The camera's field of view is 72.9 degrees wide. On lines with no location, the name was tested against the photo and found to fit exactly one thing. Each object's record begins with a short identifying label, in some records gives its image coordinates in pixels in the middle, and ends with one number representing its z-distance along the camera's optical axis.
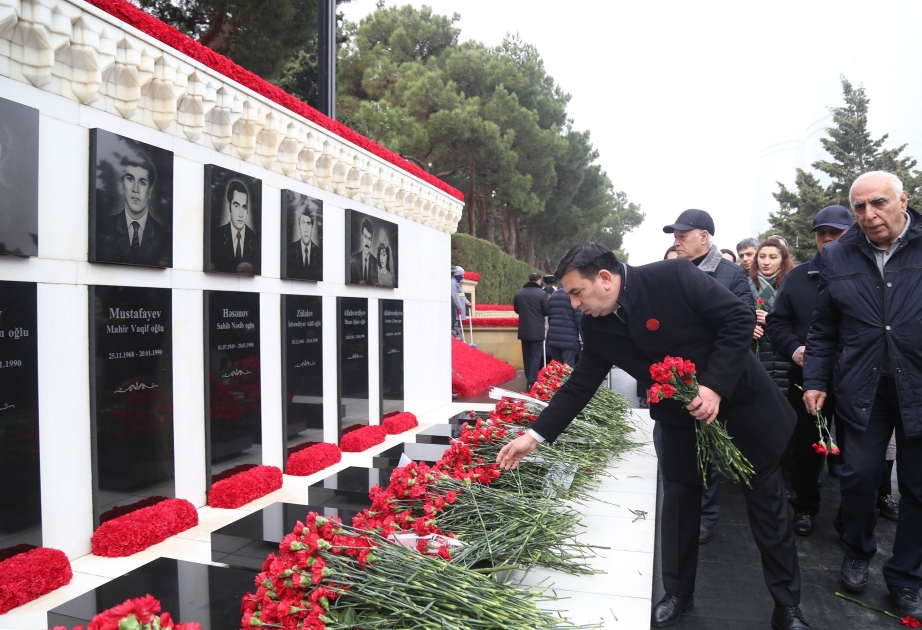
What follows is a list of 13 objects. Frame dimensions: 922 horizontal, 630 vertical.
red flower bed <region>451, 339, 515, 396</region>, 9.96
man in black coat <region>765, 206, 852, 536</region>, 4.11
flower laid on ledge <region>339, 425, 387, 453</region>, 5.73
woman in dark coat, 4.99
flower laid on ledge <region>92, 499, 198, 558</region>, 3.27
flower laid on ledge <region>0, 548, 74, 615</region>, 2.65
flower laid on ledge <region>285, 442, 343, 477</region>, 4.96
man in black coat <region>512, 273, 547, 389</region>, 9.79
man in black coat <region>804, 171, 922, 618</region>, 2.95
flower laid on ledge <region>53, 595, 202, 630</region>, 1.16
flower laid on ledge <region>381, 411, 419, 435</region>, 6.57
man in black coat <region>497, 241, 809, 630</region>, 2.51
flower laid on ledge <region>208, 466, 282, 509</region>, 4.12
